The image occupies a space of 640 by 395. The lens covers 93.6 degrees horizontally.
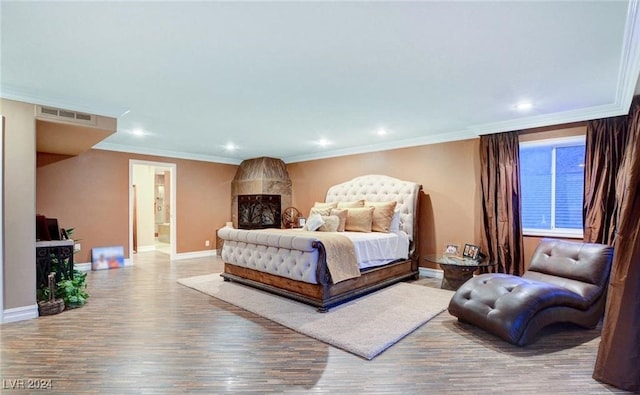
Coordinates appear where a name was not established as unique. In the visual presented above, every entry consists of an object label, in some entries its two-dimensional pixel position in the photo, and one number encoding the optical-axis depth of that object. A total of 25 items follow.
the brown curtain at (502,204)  4.25
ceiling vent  3.39
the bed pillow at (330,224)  4.75
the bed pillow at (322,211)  5.12
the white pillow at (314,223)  4.70
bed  3.51
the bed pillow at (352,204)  5.32
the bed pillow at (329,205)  5.44
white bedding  4.04
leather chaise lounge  2.58
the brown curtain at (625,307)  2.00
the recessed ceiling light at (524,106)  3.53
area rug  2.70
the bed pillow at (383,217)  4.82
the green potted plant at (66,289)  3.54
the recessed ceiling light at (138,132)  4.83
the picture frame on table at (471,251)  4.38
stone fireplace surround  7.19
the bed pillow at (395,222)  4.92
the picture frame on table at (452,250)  4.77
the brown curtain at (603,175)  3.53
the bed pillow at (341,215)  4.88
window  4.00
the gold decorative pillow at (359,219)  4.83
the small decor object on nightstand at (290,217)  7.27
